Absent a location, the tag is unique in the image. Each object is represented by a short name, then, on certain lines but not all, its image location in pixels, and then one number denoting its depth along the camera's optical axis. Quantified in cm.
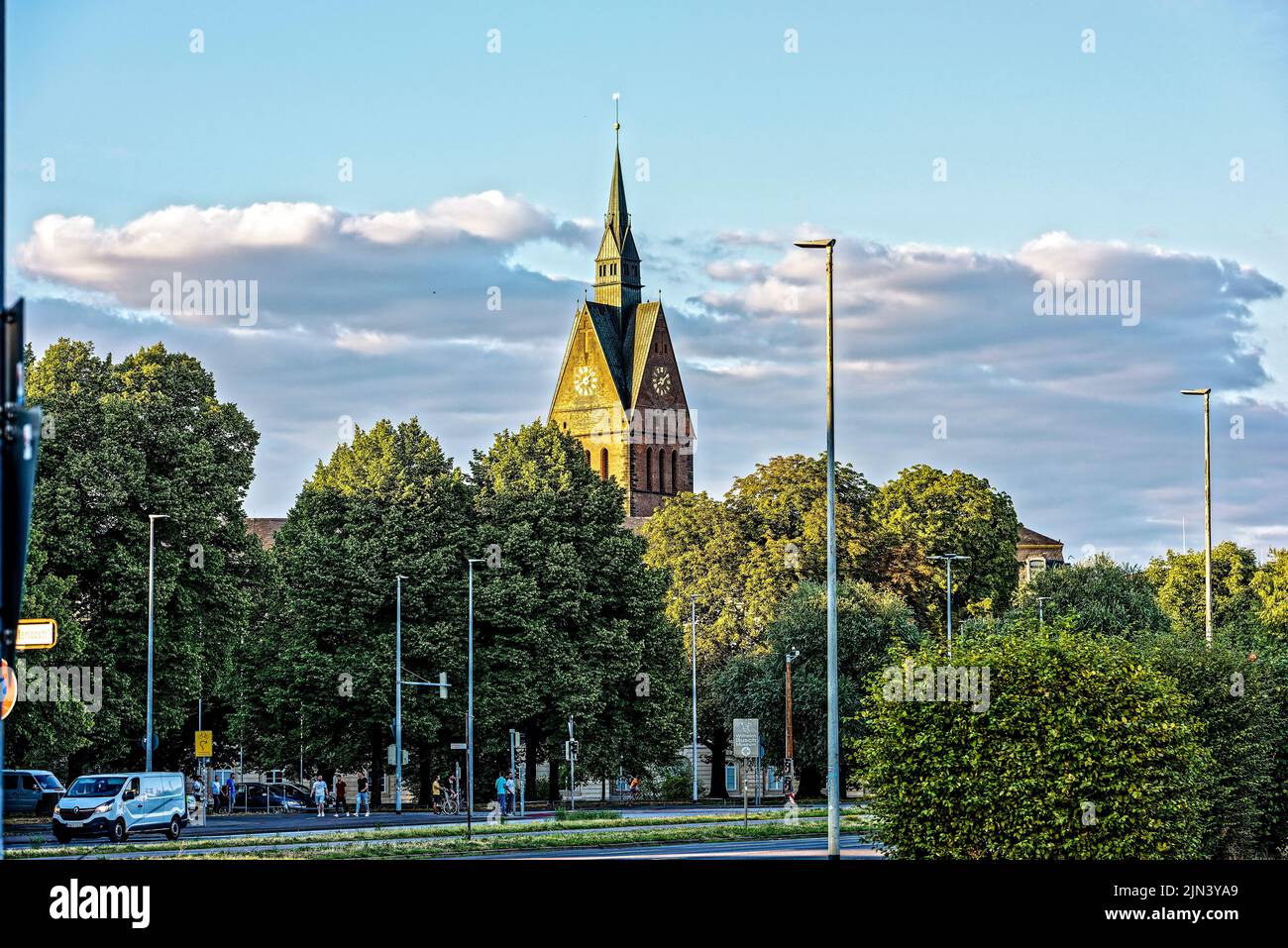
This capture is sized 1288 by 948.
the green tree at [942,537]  8619
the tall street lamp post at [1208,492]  5072
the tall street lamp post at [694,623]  8612
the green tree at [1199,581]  11825
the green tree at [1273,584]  11405
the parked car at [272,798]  7781
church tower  16725
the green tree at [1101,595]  8306
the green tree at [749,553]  8556
